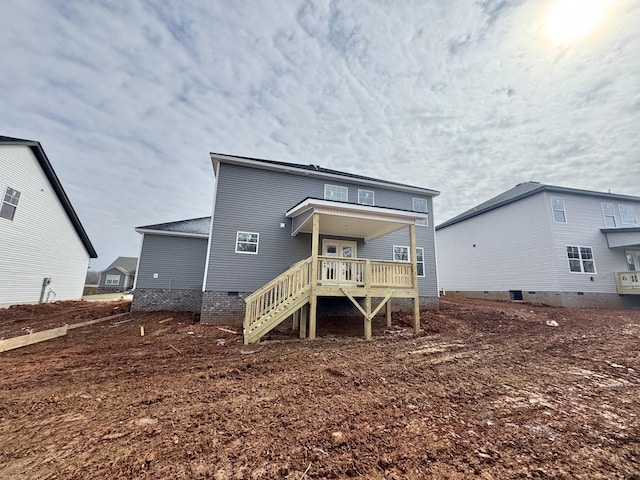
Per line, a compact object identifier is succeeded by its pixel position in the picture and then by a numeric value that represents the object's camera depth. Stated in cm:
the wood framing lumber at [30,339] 572
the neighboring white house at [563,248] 1415
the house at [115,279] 3875
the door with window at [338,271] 808
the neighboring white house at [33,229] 1177
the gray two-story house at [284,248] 777
